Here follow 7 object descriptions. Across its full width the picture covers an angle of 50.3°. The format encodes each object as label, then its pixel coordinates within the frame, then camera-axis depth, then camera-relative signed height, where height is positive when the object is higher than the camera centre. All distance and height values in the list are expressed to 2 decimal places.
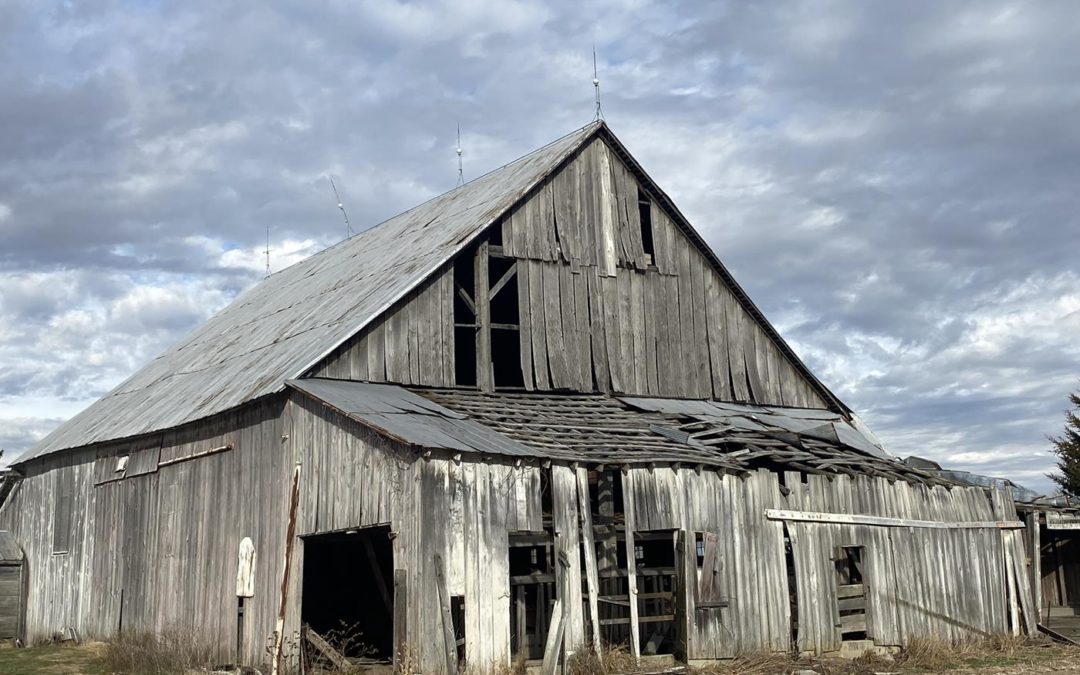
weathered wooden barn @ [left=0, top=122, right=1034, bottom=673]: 16.75 +1.39
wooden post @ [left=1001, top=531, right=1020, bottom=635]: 22.63 -0.83
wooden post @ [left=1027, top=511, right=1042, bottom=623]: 23.84 -0.27
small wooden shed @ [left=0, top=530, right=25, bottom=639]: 28.42 -0.37
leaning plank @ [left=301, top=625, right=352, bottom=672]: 16.77 -1.24
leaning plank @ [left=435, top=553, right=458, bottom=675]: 15.35 -0.78
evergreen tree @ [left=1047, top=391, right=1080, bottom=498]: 37.72 +2.75
